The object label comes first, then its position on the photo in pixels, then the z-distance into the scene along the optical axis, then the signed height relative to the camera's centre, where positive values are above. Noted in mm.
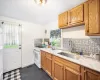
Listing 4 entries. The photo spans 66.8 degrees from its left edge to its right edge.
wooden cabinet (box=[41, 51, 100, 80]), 1291 -670
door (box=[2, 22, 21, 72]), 2928 -264
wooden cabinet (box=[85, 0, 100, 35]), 1454 +464
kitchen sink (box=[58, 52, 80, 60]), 1930 -444
